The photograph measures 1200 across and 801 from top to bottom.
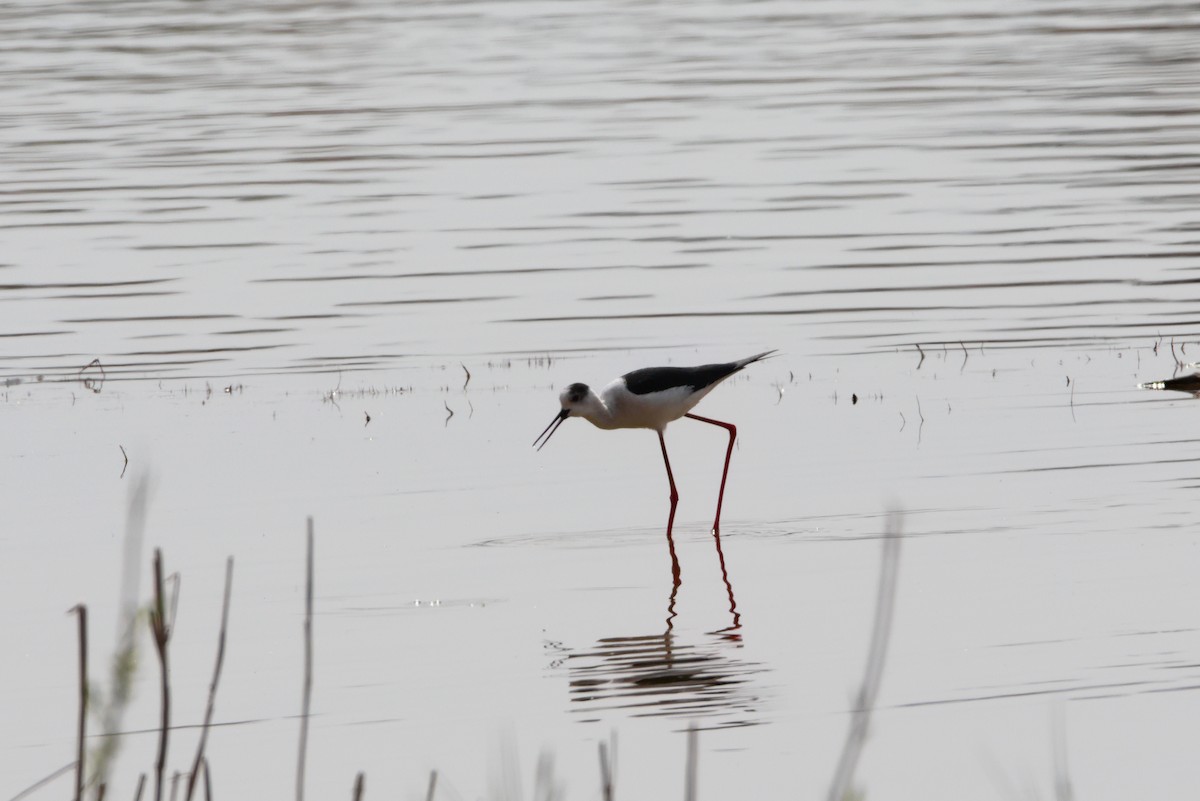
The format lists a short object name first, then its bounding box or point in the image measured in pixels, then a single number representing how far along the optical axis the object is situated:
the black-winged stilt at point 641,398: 21.53
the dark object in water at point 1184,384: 24.44
